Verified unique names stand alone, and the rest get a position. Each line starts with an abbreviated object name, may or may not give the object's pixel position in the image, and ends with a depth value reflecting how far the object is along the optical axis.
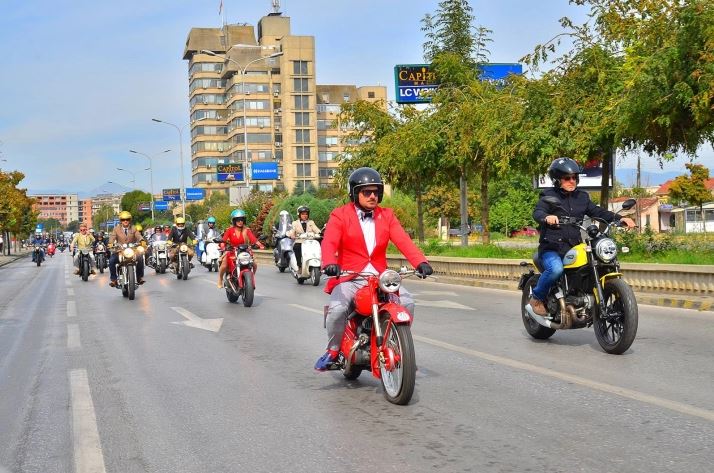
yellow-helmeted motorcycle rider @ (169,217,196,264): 26.39
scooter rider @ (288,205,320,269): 22.69
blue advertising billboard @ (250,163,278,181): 100.44
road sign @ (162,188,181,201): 135.62
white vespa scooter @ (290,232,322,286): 21.92
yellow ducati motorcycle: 8.49
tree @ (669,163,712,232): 65.58
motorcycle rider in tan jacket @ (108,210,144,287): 18.66
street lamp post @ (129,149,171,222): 116.07
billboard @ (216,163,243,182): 105.48
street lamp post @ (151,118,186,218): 89.20
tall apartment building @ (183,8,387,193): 132.88
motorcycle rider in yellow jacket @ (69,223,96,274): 28.09
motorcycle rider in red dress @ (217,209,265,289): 16.25
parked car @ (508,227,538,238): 88.01
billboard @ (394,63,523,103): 34.44
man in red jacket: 6.97
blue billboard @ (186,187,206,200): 133.12
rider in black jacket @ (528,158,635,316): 9.00
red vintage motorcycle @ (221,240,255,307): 15.59
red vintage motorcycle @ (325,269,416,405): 6.30
